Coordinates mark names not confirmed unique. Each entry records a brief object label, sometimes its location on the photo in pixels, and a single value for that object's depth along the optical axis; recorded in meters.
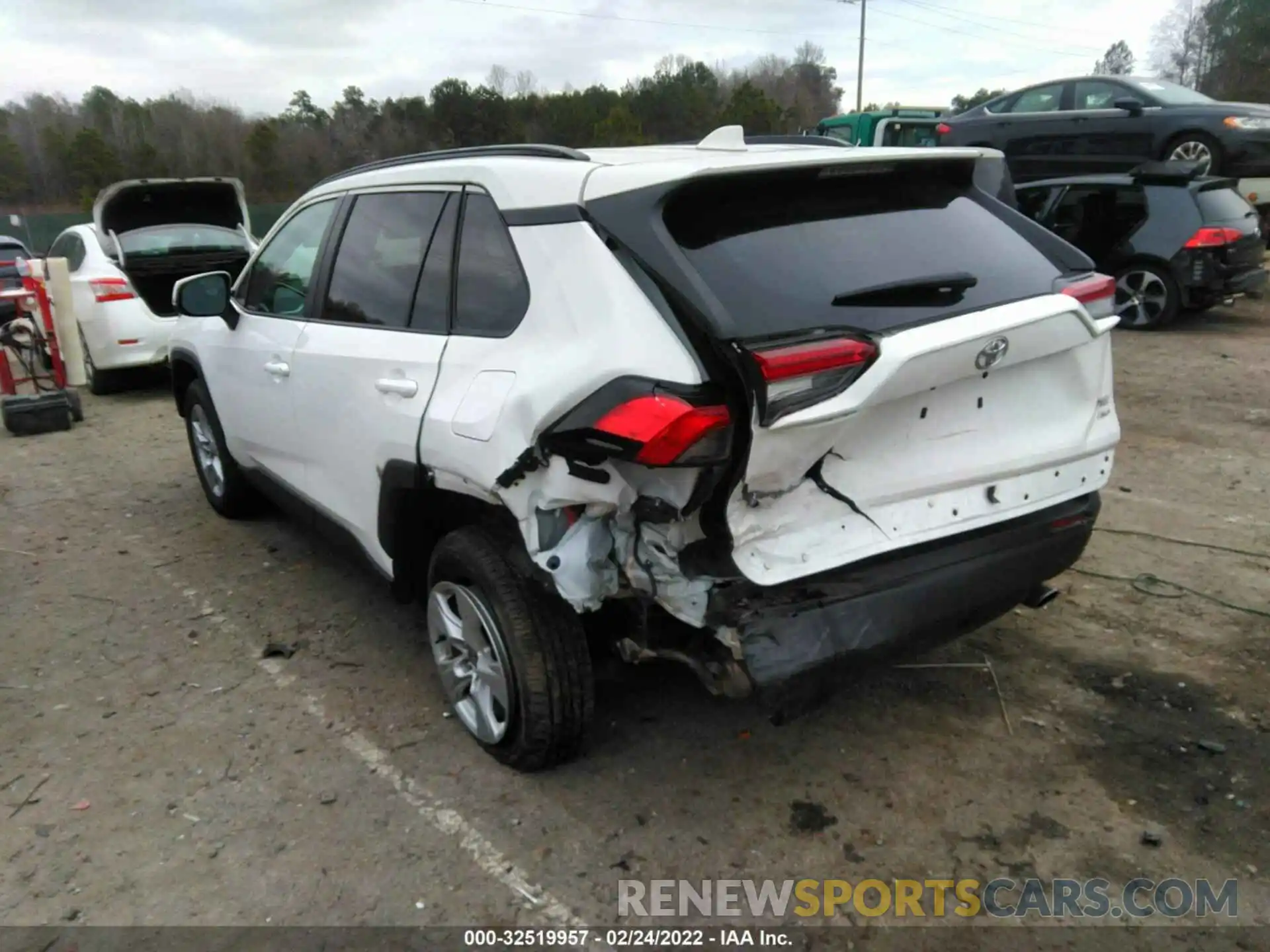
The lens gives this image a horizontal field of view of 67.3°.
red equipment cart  7.59
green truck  16.12
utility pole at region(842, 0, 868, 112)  44.38
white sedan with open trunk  8.59
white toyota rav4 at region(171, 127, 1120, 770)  2.32
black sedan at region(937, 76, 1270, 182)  10.73
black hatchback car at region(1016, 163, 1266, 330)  8.82
